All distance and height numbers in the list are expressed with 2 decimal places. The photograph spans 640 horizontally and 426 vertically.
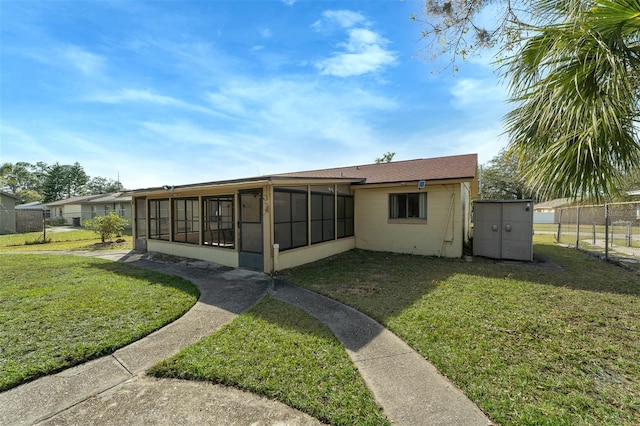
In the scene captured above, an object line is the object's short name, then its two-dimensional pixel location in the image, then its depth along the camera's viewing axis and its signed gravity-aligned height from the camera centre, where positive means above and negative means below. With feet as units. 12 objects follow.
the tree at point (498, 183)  115.85 +10.11
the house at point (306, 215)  25.25 -0.88
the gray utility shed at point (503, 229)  28.45 -2.48
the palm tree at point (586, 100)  9.95 +4.23
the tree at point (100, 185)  209.32 +19.07
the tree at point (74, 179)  160.45 +18.50
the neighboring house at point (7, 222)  61.58 -2.87
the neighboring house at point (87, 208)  79.79 +0.26
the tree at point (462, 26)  15.01 +10.41
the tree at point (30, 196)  148.25 +7.31
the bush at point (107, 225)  44.32 -2.65
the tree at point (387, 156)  118.52 +22.50
